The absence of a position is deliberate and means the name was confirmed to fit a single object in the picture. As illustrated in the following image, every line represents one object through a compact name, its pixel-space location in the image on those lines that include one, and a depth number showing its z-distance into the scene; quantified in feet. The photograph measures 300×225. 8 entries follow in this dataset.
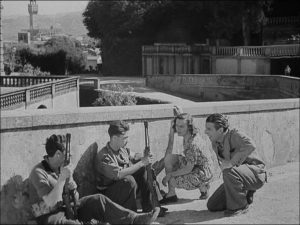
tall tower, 611.88
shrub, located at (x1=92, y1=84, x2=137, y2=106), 98.07
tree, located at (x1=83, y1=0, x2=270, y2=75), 168.14
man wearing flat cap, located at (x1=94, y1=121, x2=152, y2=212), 21.16
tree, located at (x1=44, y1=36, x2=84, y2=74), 208.74
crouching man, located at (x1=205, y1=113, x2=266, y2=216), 22.45
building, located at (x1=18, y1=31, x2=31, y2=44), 442.09
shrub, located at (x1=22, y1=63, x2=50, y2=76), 142.23
